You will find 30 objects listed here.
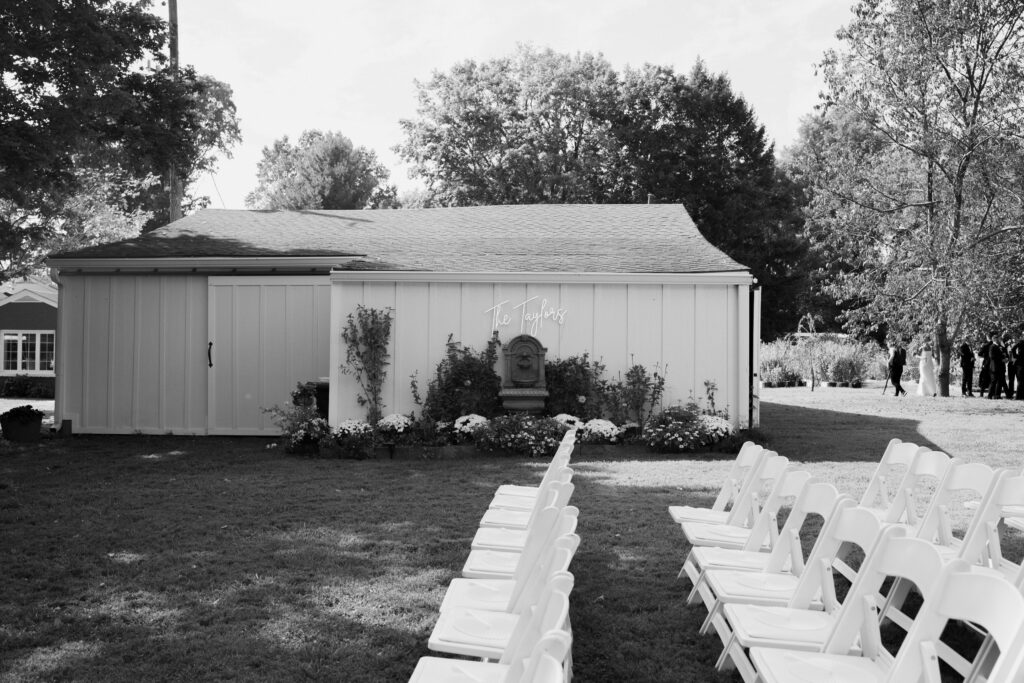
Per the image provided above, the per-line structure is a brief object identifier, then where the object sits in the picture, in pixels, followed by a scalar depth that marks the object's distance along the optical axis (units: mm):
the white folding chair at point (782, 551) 4234
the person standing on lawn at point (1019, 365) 21797
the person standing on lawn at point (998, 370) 22609
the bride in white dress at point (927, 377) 23469
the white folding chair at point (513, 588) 3068
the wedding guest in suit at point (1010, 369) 22525
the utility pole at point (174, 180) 22656
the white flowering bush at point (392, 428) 12875
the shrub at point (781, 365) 29875
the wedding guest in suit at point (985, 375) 23709
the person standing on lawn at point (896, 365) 23509
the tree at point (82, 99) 12055
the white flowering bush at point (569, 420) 12922
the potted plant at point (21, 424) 14258
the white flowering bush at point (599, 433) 12844
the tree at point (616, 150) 38781
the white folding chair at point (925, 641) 2391
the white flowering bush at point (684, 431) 12438
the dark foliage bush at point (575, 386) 13398
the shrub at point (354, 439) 12453
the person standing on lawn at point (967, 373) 24084
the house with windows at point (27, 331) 36094
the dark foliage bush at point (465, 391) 13281
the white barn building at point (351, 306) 13500
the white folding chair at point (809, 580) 3656
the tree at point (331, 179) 55938
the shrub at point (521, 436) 12391
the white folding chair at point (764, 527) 4922
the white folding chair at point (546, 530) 3543
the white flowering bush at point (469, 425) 12664
